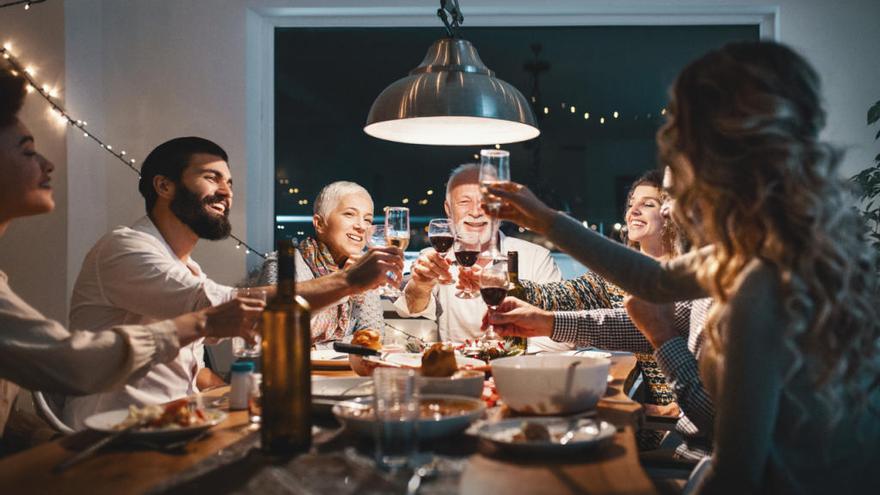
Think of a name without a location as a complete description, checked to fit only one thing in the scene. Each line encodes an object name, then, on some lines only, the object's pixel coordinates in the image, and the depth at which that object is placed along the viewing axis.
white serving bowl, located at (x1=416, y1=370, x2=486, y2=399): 1.48
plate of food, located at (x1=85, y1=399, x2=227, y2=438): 1.31
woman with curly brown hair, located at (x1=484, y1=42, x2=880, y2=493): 1.12
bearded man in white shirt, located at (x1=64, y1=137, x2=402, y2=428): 2.13
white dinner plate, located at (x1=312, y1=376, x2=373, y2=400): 1.58
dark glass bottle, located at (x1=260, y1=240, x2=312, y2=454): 1.24
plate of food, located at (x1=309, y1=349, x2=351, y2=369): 2.27
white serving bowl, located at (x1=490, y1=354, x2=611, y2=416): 1.42
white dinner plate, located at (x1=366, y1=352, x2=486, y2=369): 1.94
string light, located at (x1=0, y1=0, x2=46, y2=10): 3.51
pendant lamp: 2.15
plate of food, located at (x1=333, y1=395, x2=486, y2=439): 1.24
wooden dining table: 1.07
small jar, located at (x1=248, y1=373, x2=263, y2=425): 1.50
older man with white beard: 3.43
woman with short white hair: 3.53
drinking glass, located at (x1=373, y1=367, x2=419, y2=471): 1.14
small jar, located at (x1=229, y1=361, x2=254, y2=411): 1.59
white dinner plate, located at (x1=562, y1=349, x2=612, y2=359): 2.35
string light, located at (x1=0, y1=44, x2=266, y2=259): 3.48
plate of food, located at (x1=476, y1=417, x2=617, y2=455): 1.20
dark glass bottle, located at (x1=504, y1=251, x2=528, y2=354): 2.34
